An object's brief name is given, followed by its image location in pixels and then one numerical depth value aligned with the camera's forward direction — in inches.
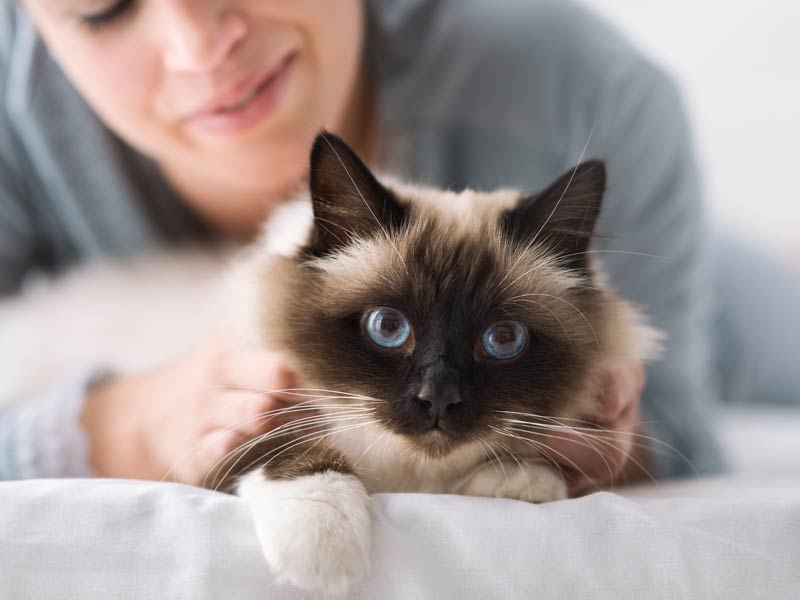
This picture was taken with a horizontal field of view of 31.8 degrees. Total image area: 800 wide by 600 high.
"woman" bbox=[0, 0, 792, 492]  21.4
